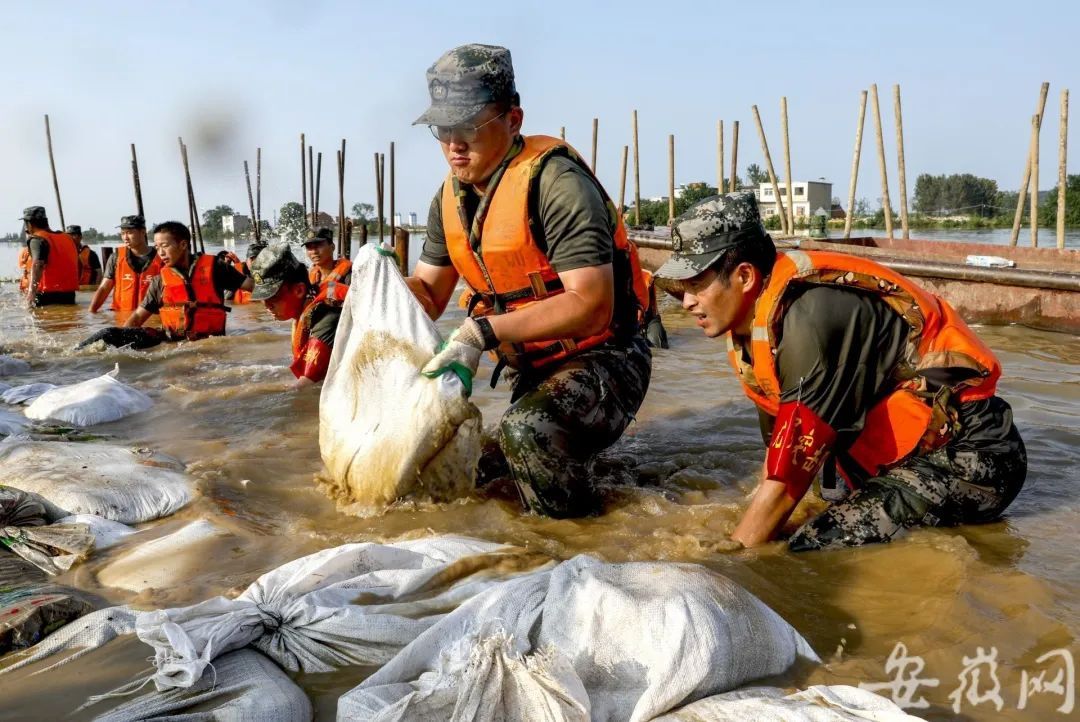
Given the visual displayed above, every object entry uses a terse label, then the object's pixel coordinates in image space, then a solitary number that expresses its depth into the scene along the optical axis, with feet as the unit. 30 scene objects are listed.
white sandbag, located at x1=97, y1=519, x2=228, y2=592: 8.36
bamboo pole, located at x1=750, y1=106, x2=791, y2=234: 48.88
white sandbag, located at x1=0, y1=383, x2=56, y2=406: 17.11
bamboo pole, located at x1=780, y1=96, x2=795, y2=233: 48.39
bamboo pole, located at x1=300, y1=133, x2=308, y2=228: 65.36
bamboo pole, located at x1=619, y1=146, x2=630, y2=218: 65.00
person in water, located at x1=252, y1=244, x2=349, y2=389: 15.66
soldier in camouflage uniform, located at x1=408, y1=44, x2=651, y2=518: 10.03
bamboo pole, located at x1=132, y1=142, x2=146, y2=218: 59.67
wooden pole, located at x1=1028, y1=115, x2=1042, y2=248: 38.55
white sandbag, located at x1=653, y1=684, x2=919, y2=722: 5.16
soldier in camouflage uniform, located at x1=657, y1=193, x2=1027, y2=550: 8.66
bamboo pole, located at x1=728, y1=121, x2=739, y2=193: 52.95
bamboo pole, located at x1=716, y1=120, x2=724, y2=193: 53.21
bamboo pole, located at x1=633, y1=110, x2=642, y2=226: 61.31
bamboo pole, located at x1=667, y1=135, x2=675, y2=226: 57.88
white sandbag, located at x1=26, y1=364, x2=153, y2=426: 15.64
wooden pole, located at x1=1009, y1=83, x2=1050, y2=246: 38.19
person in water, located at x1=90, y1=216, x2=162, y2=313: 33.83
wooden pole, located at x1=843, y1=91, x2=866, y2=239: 46.19
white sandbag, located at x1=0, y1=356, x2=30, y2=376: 23.10
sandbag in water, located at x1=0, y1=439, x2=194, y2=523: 10.25
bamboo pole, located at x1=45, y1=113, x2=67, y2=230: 69.41
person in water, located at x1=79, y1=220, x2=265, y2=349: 26.43
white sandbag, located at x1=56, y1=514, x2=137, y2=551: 9.34
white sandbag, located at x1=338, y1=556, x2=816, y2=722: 5.24
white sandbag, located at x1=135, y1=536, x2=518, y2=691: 6.03
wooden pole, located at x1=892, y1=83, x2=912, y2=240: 42.09
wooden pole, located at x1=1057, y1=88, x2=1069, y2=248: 36.86
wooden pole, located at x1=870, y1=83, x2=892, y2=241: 43.21
